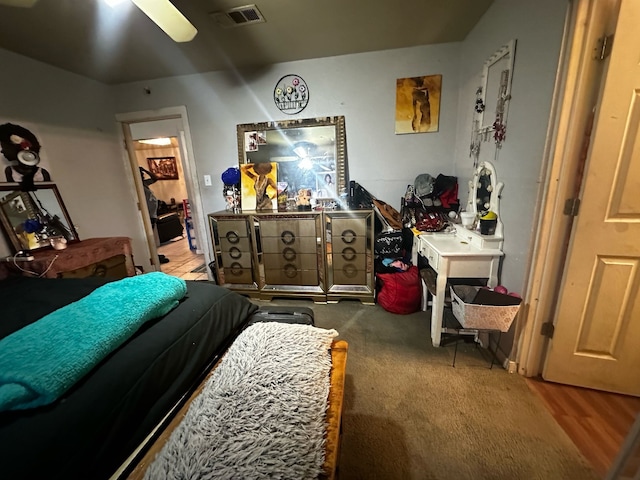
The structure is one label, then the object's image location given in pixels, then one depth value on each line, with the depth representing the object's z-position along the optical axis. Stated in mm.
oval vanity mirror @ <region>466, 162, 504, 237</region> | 1793
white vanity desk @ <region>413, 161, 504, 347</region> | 1751
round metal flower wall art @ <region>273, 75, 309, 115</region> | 2701
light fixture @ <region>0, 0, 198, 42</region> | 1158
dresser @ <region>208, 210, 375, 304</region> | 2496
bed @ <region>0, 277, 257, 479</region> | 596
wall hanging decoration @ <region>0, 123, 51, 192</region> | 2146
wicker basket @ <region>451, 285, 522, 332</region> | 1486
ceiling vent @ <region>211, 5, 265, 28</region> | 1799
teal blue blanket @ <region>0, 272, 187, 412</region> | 654
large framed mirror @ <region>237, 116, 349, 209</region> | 2732
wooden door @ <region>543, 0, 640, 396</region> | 1170
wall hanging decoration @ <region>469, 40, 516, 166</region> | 1670
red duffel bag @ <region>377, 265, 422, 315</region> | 2314
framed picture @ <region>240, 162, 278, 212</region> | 2795
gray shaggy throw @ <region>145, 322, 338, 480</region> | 653
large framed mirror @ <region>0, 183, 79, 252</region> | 2117
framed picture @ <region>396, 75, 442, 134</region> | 2508
